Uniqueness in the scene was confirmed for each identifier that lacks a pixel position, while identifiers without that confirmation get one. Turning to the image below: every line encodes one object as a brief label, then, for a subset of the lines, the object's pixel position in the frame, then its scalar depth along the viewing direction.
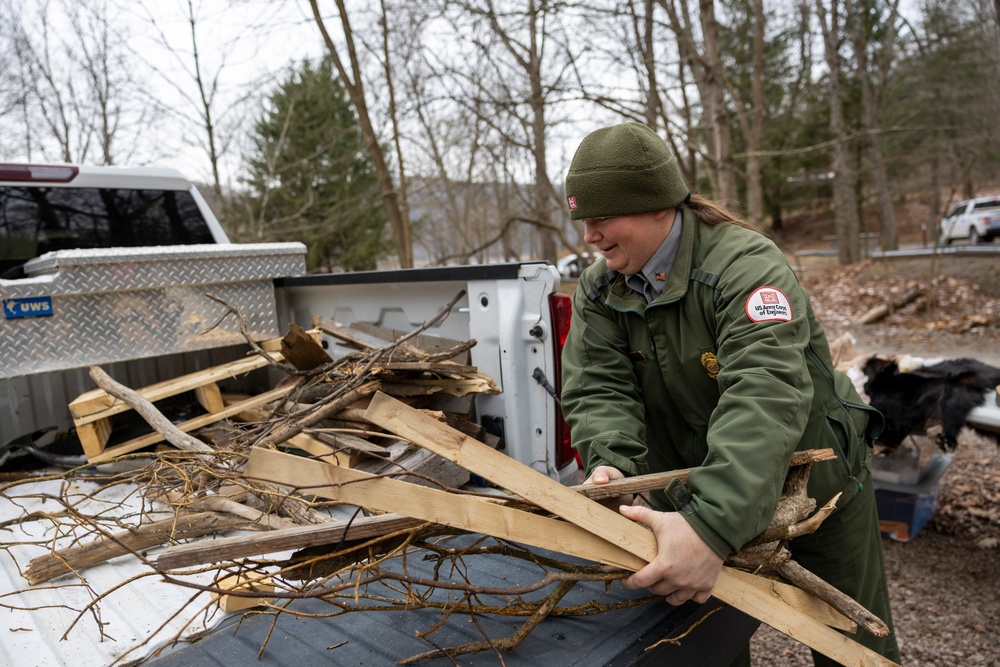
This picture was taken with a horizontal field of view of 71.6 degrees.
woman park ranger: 1.69
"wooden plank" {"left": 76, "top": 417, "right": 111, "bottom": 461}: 3.38
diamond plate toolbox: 3.30
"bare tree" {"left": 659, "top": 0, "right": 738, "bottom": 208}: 7.08
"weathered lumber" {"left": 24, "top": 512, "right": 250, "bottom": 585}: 2.32
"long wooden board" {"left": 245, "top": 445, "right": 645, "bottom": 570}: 1.57
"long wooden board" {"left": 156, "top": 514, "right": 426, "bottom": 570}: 1.51
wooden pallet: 3.39
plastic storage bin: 4.56
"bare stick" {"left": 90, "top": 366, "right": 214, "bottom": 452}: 3.24
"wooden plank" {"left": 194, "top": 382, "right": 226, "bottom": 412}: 3.72
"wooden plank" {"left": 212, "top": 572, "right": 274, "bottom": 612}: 2.01
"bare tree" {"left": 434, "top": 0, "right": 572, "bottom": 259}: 8.25
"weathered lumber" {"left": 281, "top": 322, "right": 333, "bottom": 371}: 3.34
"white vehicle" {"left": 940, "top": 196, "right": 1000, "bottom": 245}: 23.08
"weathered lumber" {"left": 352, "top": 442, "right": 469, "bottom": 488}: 2.94
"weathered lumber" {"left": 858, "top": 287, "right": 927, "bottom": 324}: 14.12
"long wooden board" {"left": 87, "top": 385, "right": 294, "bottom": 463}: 3.41
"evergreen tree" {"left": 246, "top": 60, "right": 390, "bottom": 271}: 16.94
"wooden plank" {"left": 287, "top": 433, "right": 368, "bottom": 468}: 3.11
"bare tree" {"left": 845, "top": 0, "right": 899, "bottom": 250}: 19.97
